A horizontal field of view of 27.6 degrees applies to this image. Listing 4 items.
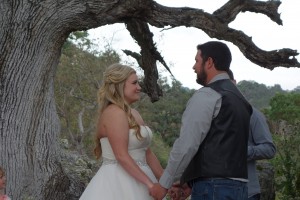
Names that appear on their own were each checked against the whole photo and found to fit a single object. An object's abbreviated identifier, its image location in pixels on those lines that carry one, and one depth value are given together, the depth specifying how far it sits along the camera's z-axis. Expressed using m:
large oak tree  6.46
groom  3.98
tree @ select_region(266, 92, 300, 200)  9.42
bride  4.72
